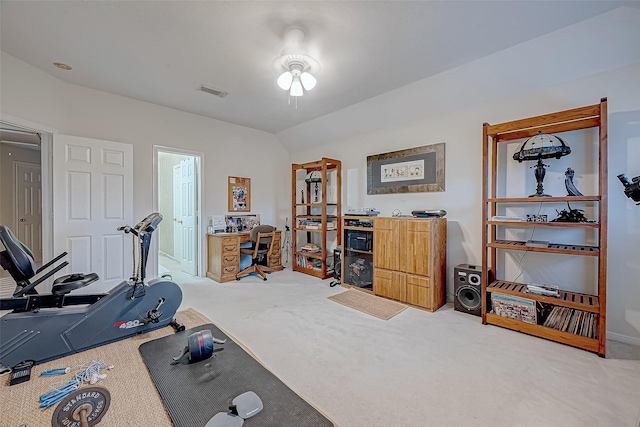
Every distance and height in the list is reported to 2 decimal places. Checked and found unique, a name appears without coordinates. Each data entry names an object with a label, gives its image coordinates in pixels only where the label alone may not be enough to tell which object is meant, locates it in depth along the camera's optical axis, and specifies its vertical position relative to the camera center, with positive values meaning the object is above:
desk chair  4.45 -0.63
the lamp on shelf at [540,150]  2.44 +0.58
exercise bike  1.40 -0.63
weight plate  0.95 -0.75
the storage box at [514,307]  2.48 -0.94
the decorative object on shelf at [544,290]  2.41 -0.74
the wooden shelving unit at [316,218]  4.59 -0.12
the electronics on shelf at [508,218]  2.67 -0.07
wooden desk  4.35 -0.73
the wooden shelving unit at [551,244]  2.12 -0.30
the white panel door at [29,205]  4.57 +0.12
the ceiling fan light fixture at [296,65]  2.41 +1.48
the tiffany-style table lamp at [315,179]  4.91 +0.62
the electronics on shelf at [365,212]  3.98 +0.00
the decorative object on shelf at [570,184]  2.38 +0.25
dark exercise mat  0.99 -0.78
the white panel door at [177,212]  5.37 +0.00
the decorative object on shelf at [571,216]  2.38 -0.04
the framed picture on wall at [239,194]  5.00 +0.35
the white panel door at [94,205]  3.25 +0.09
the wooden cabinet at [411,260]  3.14 -0.62
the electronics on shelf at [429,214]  3.27 -0.03
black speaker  2.93 -0.88
